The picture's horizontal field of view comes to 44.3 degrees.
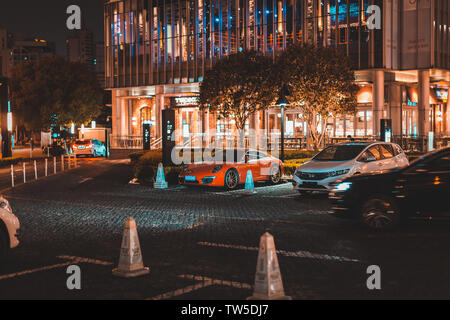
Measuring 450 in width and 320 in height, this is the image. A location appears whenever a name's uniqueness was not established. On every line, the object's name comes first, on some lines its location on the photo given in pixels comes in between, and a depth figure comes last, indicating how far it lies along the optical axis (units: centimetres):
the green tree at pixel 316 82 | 2798
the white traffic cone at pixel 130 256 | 700
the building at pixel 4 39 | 11242
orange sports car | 1762
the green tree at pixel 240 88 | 2812
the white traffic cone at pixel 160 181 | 1908
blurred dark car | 981
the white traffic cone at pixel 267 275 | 571
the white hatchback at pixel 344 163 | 1518
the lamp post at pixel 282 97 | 2297
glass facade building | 4131
